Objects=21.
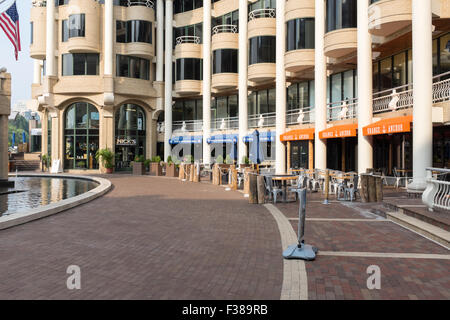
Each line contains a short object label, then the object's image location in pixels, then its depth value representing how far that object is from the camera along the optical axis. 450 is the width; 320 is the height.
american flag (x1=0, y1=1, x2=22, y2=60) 20.73
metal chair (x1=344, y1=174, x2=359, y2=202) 13.45
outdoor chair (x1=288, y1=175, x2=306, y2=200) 14.46
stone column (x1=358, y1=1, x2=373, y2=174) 17.95
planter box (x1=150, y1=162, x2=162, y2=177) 28.41
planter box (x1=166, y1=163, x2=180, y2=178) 27.23
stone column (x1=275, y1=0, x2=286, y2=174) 26.09
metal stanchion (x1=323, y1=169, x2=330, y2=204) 12.78
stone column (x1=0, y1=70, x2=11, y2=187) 17.55
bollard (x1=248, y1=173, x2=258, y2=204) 13.05
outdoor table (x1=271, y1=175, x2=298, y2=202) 13.54
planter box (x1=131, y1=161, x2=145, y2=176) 29.97
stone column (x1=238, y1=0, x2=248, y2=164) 30.25
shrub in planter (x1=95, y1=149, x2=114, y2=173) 33.16
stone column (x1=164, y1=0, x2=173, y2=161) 36.70
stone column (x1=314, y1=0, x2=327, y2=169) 21.63
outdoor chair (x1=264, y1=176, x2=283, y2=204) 13.32
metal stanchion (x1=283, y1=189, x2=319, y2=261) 6.06
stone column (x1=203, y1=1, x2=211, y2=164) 33.72
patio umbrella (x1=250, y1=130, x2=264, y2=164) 17.77
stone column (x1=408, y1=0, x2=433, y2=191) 14.00
